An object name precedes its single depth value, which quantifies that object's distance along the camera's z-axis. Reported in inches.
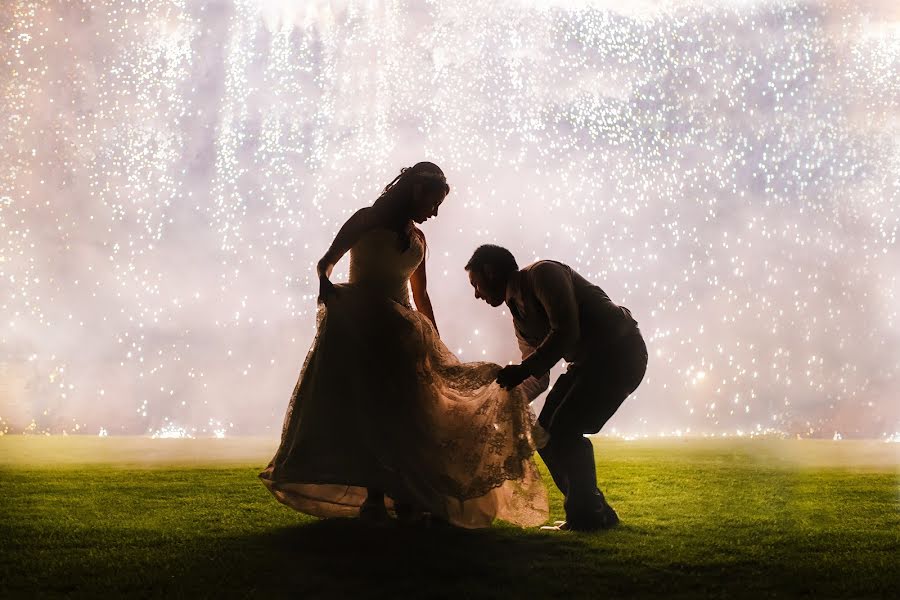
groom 204.2
